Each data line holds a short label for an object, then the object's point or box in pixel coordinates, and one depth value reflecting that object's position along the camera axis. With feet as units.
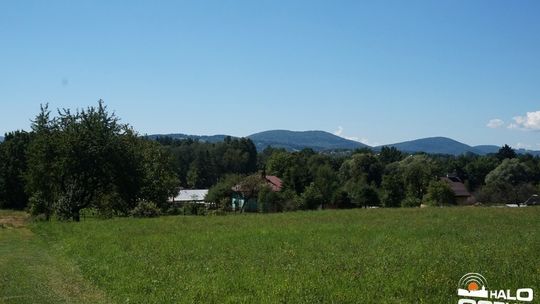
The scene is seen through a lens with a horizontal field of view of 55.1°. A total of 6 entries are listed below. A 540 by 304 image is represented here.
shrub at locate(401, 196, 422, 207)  262.34
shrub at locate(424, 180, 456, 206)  288.51
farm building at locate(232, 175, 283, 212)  296.92
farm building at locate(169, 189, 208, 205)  389.74
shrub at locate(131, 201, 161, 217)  173.17
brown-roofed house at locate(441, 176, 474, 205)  371.43
